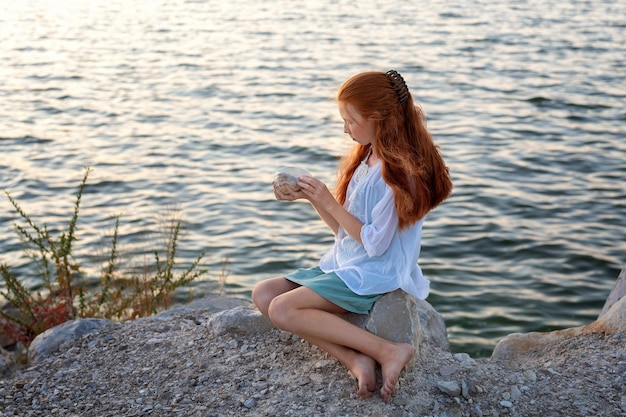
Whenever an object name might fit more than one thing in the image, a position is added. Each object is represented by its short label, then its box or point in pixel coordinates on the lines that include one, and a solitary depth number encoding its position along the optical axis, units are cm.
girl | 382
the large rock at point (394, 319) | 393
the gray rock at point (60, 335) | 471
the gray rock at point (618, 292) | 520
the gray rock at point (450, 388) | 379
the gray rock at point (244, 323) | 443
